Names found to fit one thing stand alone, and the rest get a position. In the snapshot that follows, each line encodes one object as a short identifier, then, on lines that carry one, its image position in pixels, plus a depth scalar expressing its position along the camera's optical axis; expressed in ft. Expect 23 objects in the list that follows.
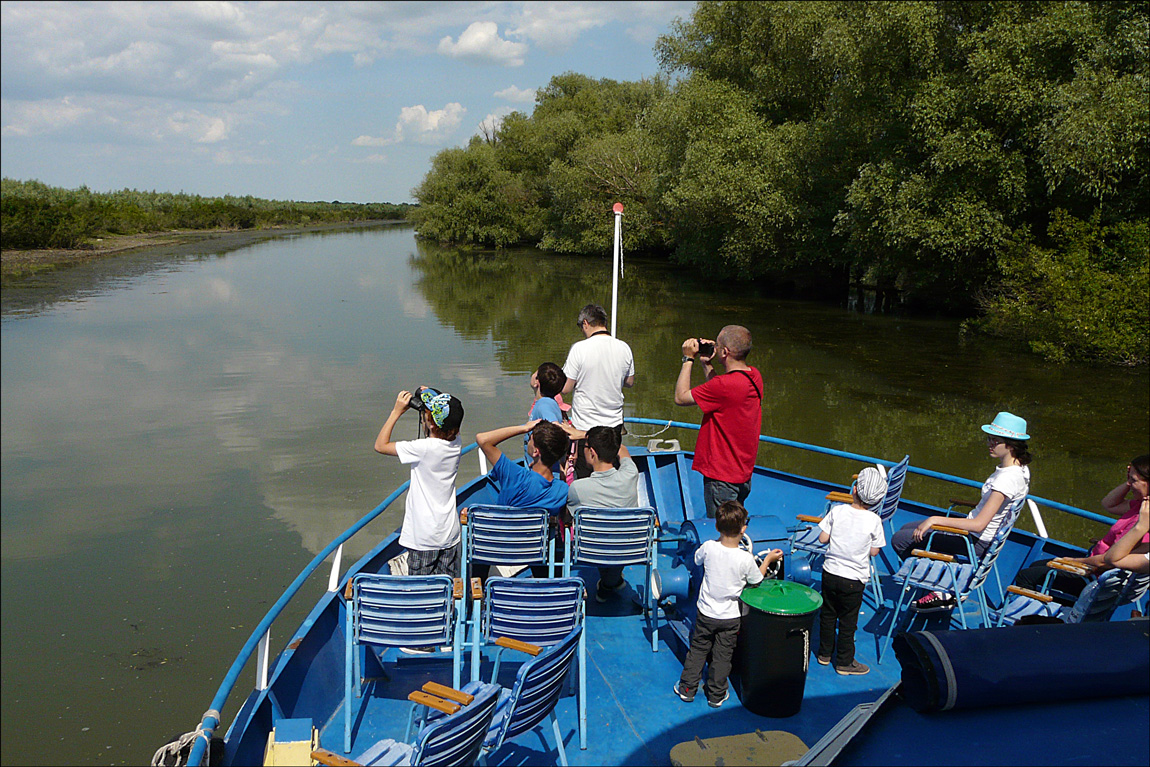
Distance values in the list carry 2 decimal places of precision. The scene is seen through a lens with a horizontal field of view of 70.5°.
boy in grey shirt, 17.38
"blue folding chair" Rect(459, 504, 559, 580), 16.37
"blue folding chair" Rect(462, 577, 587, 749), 13.52
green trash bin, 13.94
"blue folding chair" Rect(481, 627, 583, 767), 11.47
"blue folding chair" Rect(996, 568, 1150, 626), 14.73
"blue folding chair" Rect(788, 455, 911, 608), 18.53
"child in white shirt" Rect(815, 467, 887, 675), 15.11
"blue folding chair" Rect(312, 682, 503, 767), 9.87
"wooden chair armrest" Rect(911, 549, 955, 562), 16.03
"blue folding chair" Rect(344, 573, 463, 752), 13.32
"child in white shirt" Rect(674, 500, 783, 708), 14.12
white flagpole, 24.38
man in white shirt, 20.10
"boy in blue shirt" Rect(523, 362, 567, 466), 19.48
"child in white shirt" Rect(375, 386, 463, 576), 14.89
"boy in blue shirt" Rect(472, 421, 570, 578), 16.81
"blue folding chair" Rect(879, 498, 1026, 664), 16.42
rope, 12.06
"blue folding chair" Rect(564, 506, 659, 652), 16.60
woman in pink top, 15.14
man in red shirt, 16.96
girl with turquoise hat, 16.58
